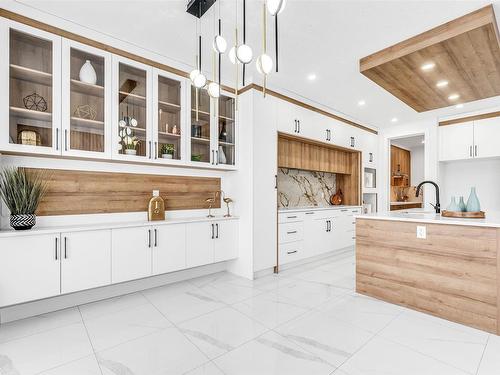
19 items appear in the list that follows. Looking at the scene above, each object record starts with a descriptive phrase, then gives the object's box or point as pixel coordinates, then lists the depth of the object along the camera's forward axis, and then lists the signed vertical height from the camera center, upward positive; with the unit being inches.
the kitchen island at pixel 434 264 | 85.7 -28.5
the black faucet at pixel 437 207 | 128.9 -9.8
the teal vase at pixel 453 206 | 105.2 -7.8
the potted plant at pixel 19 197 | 89.6 -3.1
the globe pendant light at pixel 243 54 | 66.0 +33.2
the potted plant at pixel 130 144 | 112.0 +18.3
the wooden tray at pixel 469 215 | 100.5 -10.7
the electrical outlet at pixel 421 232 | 99.4 -16.9
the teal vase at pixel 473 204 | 101.6 -6.6
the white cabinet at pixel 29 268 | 84.7 -26.5
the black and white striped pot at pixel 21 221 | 89.4 -11.5
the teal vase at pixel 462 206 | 104.1 -7.7
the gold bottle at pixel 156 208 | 124.6 -9.8
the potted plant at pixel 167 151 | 123.0 +17.0
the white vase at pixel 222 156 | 141.8 +16.6
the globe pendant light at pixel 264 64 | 67.3 +31.6
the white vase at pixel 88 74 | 102.8 +44.3
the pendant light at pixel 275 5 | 55.8 +38.4
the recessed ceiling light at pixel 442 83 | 126.2 +49.8
